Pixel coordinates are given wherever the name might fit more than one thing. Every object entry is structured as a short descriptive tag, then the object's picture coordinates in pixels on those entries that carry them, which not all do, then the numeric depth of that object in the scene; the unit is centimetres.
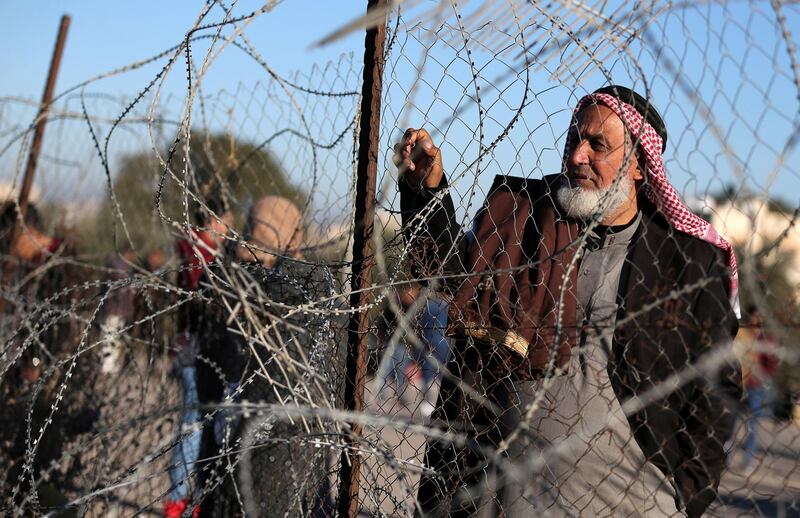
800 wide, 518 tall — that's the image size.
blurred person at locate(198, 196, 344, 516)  237
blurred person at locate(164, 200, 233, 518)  471
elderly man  237
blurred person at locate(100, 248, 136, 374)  567
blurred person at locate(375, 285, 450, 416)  261
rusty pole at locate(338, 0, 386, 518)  275
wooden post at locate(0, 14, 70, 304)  598
